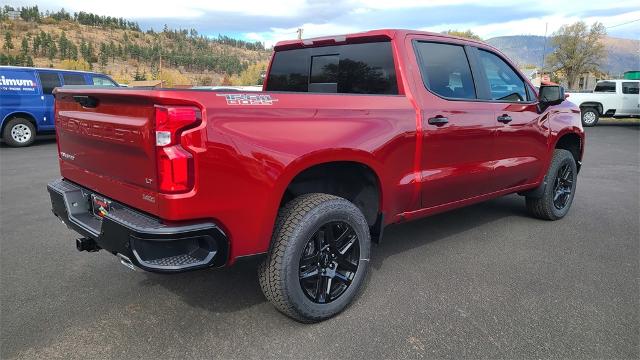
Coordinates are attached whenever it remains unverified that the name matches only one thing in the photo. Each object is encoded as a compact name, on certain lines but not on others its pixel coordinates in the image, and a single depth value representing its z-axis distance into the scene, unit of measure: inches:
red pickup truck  92.2
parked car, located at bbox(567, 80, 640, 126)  733.3
